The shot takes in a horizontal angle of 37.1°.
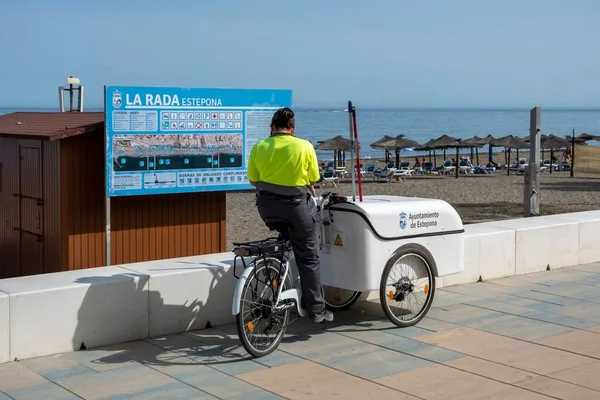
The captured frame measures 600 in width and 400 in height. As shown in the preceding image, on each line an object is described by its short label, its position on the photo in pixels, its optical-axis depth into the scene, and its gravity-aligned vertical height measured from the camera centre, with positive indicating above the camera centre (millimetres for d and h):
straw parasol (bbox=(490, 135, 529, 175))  49281 +1176
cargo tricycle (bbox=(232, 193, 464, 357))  6477 -790
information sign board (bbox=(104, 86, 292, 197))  8602 +268
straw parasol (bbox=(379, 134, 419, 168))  46000 +998
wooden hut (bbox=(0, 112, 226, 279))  8859 -519
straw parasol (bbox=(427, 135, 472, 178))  47084 +1121
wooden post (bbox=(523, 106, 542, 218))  13602 -123
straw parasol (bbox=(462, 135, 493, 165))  50375 +1287
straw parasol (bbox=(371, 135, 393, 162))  46625 +943
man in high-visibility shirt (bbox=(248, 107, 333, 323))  6590 -191
